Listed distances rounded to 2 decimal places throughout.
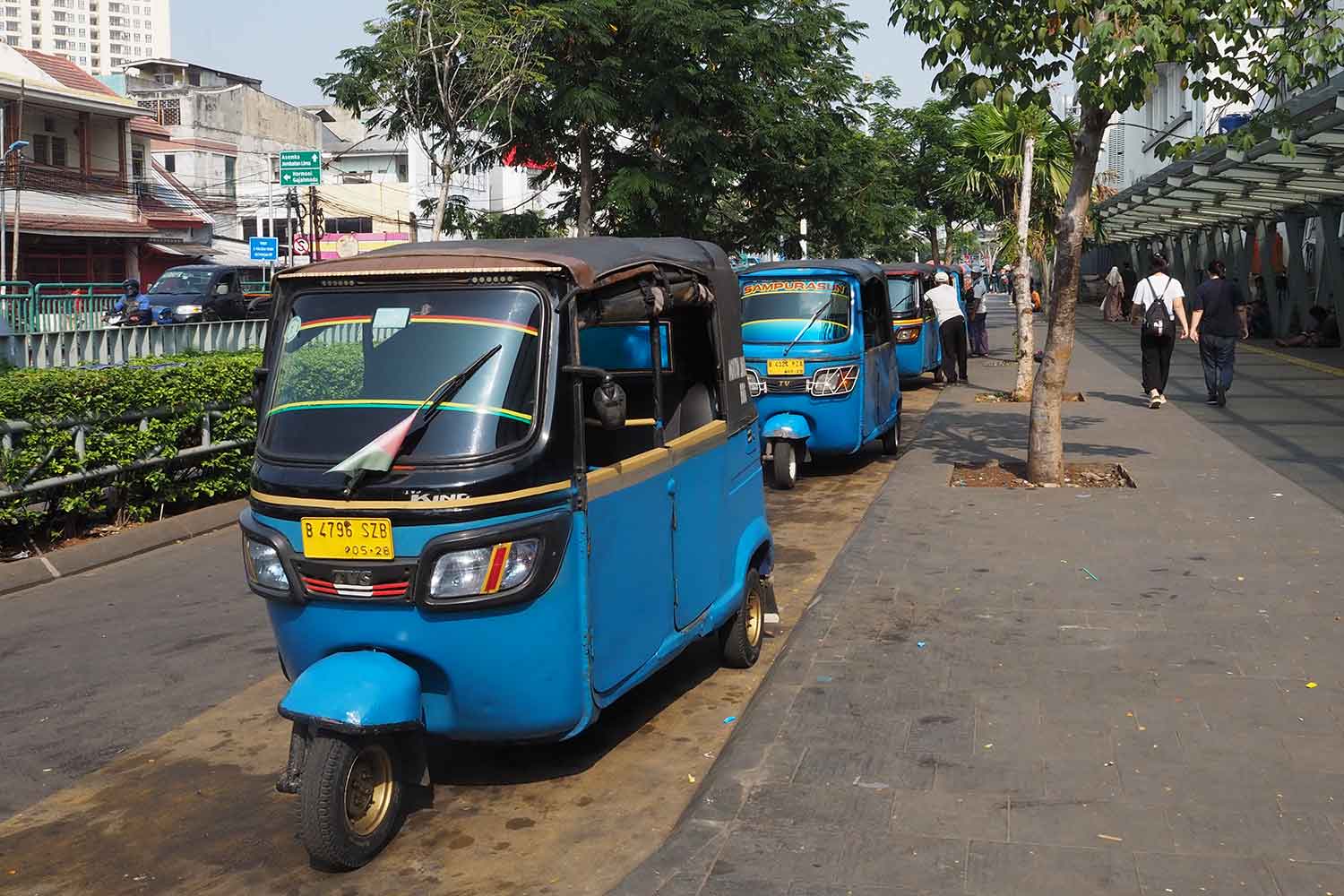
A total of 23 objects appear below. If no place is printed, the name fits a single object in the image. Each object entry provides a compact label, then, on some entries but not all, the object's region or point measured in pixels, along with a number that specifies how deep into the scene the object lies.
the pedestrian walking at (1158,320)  16.56
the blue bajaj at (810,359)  12.63
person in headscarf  41.53
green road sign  21.80
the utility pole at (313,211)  34.25
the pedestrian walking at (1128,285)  43.03
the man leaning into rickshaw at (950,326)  22.30
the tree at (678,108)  21.12
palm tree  18.33
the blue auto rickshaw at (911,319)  21.47
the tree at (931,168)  37.59
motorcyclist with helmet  21.00
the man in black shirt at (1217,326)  16.20
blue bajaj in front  4.64
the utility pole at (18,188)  34.38
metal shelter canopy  14.68
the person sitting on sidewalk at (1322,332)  25.33
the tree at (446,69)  20.34
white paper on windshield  5.01
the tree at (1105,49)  9.71
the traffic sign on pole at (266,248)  36.66
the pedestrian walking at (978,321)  27.62
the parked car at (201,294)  28.34
